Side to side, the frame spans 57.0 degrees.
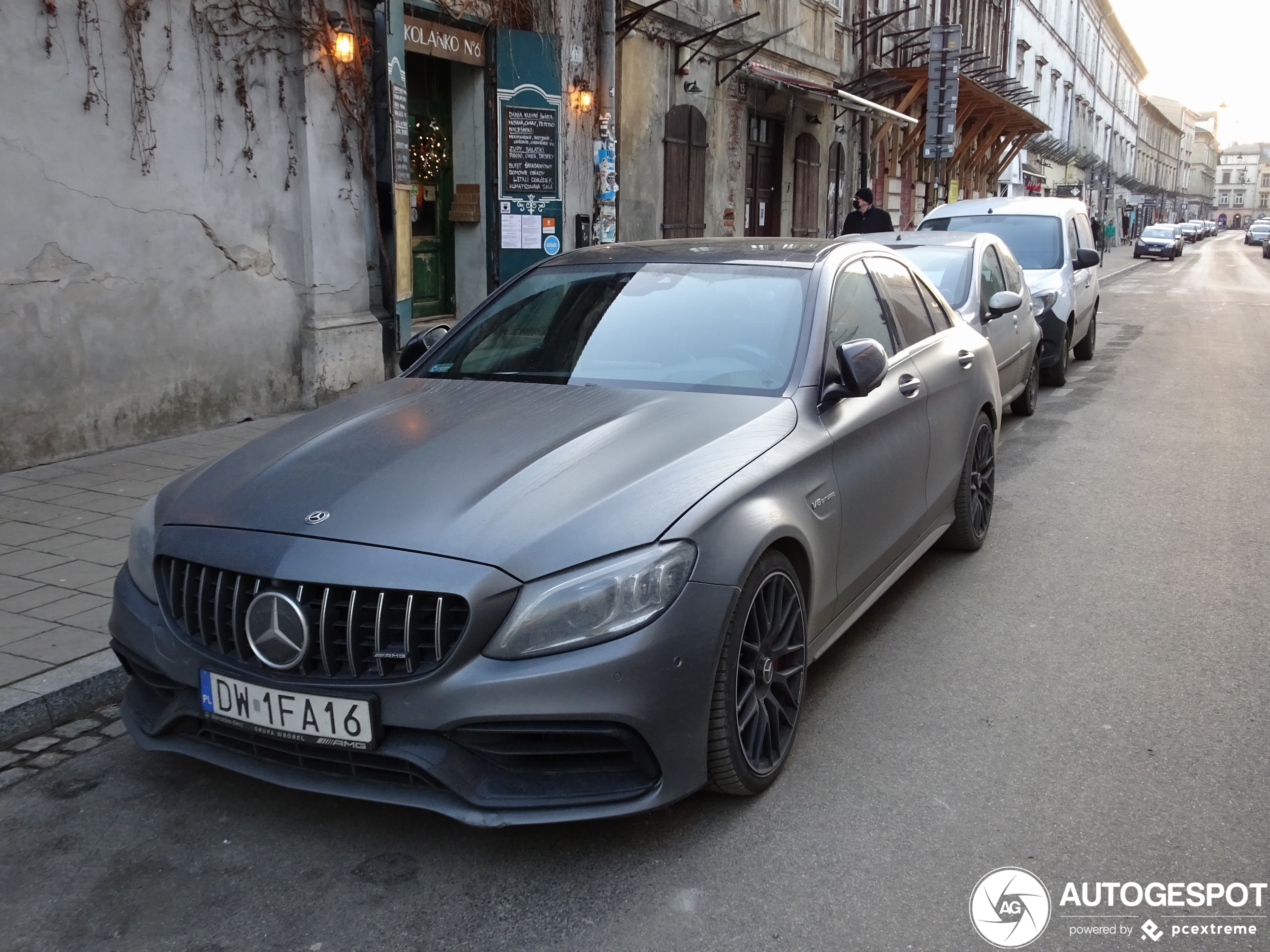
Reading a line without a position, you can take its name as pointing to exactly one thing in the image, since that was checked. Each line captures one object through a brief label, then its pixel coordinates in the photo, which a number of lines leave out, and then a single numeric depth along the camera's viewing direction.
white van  11.25
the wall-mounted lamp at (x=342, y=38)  9.31
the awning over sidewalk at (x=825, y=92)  16.91
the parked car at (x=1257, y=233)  77.00
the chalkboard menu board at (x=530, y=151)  12.11
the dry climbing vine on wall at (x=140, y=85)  7.68
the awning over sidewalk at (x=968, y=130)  23.03
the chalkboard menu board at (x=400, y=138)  9.84
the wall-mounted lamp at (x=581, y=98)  12.97
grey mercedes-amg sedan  2.80
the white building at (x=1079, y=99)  44.62
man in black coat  14.59
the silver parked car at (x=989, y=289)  7.84
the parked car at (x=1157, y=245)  50.41
